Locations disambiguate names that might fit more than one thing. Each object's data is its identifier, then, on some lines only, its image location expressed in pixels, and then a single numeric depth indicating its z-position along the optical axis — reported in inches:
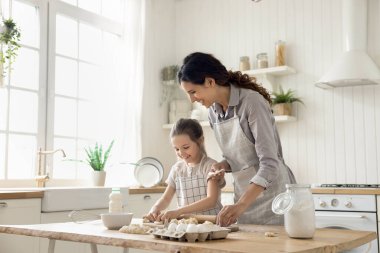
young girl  92.0
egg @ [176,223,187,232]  57.4
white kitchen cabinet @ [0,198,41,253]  107.1
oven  133.6
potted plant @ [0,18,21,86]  133.2
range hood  150.0
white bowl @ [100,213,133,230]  69.3
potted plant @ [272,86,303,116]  165.8
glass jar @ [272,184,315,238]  58.4
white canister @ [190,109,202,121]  183.3
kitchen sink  116.8
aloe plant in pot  150.9
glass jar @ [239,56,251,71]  177.0
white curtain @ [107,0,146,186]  172.6
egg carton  55.8
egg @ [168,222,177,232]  57.9
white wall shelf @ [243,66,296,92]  167.2
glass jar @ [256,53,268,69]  172.7
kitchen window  144.0
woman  74.8
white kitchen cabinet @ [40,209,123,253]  115.4
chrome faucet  140.5
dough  63.4
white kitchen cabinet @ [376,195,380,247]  132.6
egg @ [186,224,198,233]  56.2
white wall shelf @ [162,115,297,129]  163.6
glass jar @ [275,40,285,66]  169.6
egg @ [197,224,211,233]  56.4
